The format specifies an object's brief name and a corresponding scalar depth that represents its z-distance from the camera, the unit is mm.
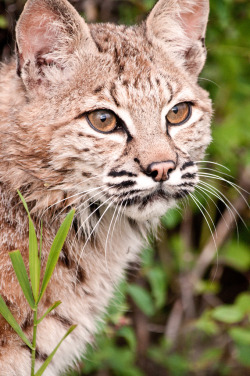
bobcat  6266
